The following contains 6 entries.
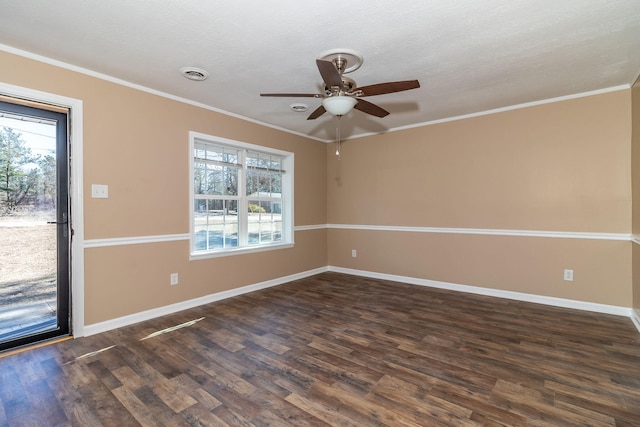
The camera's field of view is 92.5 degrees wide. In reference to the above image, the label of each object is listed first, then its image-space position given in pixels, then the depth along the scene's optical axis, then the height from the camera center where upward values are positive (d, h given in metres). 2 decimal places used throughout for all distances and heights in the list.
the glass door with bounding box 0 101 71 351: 2.53 -0.14
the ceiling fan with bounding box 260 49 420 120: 2.24 +0.92
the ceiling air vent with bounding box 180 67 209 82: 2.80 +1.27
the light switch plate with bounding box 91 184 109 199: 2.88 +0.16
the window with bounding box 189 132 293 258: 3.84 +0.16
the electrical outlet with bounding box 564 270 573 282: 3.56 -0.78
